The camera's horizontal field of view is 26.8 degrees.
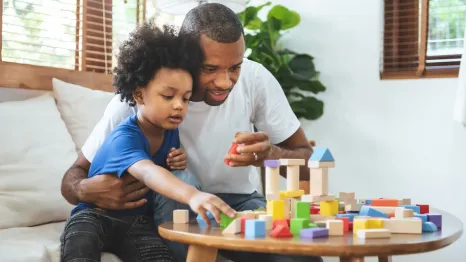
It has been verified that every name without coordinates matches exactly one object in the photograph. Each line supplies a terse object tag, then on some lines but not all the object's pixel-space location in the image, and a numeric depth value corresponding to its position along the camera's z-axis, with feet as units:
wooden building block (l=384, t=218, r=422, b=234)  6.28
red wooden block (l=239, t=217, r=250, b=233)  6.22
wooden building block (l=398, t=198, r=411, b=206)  7.35
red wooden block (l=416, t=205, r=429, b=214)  7.18
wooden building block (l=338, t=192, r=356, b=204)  7.24
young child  7.50
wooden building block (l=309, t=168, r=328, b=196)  6.68
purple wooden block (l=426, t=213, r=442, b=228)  6.56
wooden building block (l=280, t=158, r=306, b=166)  6.88
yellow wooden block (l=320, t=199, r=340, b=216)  6.71
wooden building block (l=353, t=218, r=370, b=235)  6.14
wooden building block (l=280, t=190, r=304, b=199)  6.74
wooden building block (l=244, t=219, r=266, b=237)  6.07
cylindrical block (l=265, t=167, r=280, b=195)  6.80
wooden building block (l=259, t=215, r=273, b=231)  6.26
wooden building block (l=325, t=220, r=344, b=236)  6.13
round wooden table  5.70
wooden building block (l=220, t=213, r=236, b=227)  6.42
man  7.68
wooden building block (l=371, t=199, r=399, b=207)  7.23
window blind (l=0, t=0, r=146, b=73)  11.63
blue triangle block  6.70
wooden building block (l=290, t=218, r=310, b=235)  6.18
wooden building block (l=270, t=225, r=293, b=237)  6.01
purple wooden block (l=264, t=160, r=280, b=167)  6.84
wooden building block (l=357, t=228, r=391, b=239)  5.98
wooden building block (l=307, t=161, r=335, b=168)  6.68
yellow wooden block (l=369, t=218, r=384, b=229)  6.19
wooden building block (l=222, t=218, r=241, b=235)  6.15
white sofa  9.05
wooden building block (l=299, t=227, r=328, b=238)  6.00
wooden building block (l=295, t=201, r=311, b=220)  6.47
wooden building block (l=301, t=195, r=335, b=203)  6.58
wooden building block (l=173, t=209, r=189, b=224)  6.72
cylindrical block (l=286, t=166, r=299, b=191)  6.94
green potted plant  13.50
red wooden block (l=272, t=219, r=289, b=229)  6.19
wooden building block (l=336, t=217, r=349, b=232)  6.29
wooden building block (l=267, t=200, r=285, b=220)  6.46
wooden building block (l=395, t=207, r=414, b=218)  6.52
